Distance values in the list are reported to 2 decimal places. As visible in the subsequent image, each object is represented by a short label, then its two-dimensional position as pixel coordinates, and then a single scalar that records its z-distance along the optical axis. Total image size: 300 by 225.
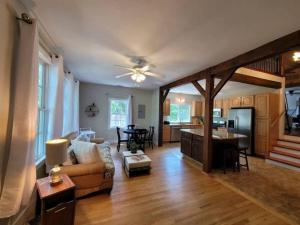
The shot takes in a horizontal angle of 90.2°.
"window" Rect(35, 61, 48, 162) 2.68
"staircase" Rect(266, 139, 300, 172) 4.07
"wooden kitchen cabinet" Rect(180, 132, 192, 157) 4.55
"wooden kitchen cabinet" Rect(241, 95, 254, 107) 5.44
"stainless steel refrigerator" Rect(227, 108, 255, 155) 5.23
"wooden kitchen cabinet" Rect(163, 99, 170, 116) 7.38
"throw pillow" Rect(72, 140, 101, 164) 2.61
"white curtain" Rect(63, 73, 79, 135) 3.98
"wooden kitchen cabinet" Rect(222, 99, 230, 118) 6.50
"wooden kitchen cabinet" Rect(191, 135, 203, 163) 4.05
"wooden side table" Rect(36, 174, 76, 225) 1.60
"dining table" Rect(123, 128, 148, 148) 5.40
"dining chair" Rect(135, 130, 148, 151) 5.60
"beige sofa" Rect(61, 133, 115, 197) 2.39
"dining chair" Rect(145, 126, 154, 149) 6.28
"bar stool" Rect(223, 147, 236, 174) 3.71
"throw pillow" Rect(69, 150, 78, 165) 2.73
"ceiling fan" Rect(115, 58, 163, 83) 3.31
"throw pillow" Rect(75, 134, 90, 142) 3.83
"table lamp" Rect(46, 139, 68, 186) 1.78
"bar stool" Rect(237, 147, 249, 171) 3.79
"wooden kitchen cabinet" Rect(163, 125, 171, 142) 7.14
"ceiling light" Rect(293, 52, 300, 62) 3.93
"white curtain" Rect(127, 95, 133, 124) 6.81
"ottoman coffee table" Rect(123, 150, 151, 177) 3.34
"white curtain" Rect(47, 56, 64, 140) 2.73
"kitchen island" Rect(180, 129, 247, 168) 3.90
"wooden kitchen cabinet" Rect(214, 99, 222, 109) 6.94
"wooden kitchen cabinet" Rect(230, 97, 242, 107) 5.94
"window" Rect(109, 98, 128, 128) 6.81
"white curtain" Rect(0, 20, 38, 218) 1.44
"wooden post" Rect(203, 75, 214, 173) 3.70
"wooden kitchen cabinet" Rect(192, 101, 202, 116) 8.10
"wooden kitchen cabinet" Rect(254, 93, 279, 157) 4.87
